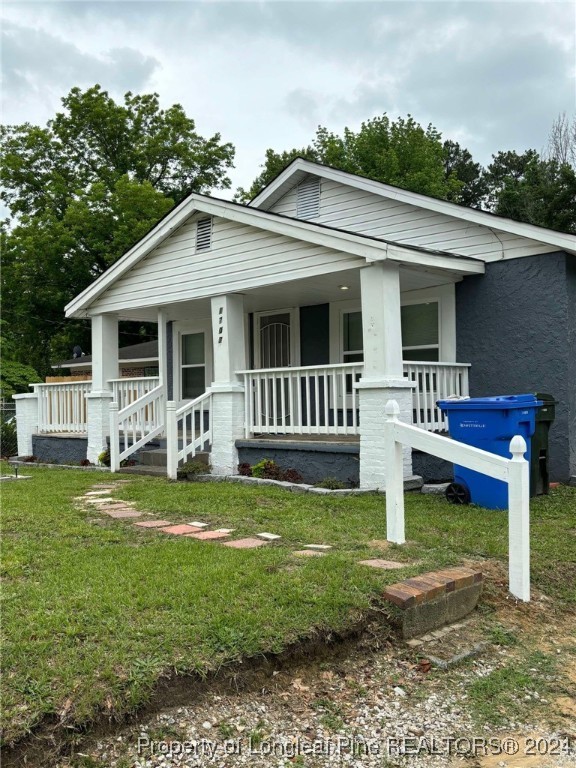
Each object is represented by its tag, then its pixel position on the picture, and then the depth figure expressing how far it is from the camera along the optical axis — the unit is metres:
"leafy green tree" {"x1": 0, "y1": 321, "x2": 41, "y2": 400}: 22.08
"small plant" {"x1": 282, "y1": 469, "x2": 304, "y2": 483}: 8.34
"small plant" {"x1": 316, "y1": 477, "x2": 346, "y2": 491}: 7.66
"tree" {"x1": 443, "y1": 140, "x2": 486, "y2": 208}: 32.94
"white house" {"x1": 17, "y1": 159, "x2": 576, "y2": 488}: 7.90
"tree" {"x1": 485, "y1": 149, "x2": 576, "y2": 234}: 20.81
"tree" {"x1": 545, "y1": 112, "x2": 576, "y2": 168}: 24.17
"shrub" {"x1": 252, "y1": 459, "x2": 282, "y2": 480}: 8.58
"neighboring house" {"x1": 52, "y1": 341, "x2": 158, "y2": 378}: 17.47
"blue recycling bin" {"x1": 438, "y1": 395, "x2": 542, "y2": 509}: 6.47
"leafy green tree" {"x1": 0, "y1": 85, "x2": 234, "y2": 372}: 20.98
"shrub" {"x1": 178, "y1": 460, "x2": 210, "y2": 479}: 9.01
